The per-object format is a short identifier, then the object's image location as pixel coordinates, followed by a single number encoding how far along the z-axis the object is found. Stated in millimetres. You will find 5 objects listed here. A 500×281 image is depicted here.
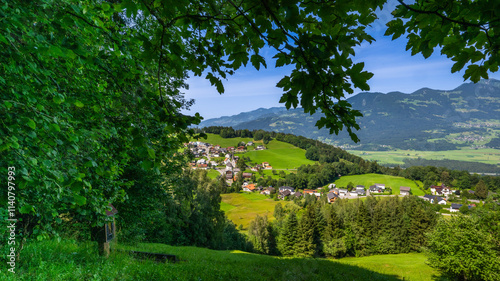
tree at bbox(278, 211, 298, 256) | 50938
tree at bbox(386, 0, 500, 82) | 2488
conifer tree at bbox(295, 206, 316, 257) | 50250
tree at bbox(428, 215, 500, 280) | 24922
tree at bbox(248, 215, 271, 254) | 51469
